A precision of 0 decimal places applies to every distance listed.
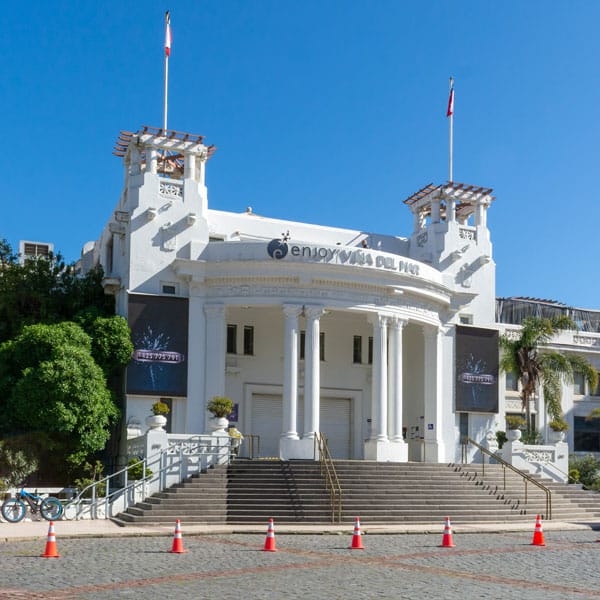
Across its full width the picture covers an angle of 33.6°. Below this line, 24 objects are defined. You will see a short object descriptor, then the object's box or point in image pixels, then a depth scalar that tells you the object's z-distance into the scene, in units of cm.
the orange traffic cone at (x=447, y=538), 2234
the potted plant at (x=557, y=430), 4003
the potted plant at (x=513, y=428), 3891
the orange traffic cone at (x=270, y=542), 2062
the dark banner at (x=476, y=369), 4147
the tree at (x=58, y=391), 3275
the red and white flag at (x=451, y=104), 4512
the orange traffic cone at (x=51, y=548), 1889
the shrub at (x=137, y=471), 3064
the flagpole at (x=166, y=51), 3922
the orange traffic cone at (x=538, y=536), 2342
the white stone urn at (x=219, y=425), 3291
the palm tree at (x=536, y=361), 4331
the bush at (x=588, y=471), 4278
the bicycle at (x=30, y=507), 2719
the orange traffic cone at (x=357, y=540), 2157
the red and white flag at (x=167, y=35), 3994
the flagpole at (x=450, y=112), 4506
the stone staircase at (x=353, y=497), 2870
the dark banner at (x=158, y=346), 3575
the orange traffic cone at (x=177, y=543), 2002
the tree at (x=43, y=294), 3803
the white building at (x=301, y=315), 3622
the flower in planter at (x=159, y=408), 3366
